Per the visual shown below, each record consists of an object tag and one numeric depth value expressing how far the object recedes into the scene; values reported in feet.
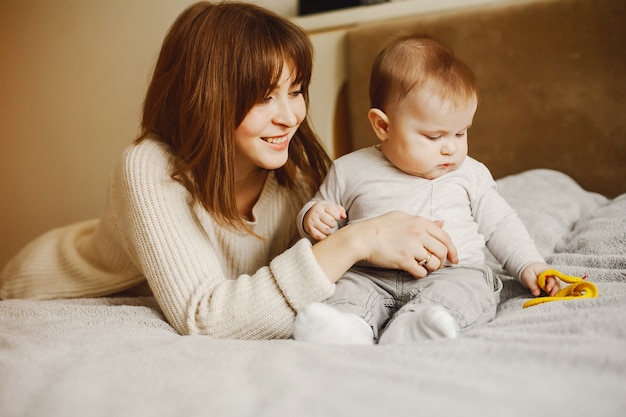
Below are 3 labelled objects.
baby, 3.20
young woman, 3.19
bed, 1.97
